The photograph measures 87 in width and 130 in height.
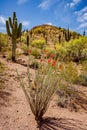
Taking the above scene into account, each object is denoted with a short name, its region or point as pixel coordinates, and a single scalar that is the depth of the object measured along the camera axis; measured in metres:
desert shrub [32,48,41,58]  9.70
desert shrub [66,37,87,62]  10.68
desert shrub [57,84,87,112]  3.52
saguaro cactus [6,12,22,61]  8.27
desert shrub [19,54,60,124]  2.67
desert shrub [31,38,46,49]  13.77
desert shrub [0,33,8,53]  10.41
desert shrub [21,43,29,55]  10.83
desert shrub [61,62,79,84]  5.10
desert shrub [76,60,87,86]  5.28
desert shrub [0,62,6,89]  4.28
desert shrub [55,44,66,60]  11.00
